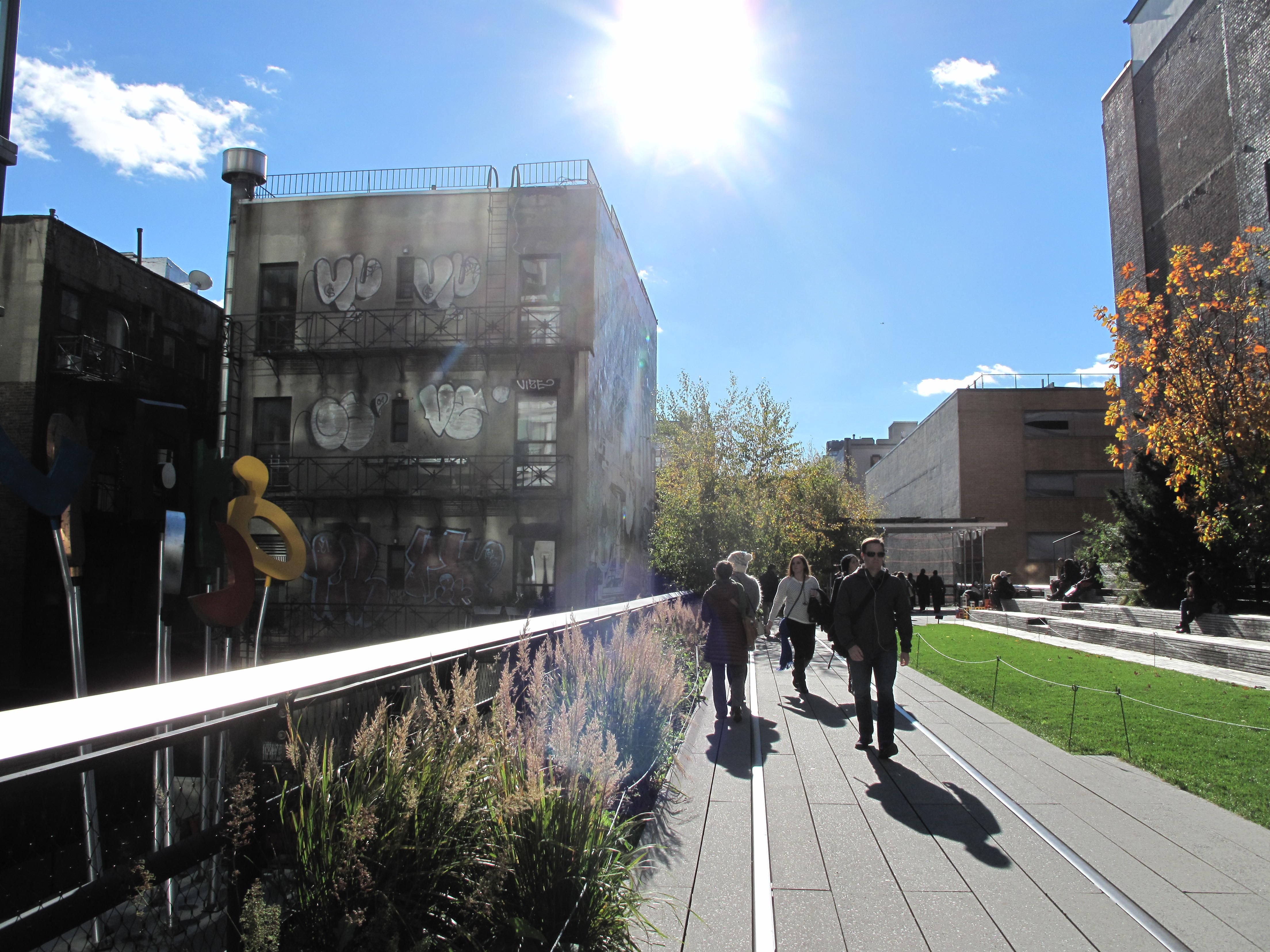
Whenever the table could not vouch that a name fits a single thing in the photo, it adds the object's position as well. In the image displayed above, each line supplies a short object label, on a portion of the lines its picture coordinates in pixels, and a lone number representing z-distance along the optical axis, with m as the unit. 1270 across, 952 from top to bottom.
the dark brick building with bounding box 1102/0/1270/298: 23.27
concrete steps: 14.15
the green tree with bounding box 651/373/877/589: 26.23
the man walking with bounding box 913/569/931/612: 33.31
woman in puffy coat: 8.80
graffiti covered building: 25.83
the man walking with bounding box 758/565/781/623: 20.50
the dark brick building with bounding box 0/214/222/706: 21.86
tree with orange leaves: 13.41
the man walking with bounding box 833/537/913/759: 7.34
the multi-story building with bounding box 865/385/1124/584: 48.81
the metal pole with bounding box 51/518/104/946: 3.51
